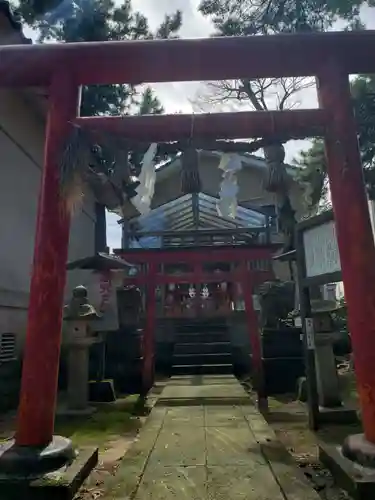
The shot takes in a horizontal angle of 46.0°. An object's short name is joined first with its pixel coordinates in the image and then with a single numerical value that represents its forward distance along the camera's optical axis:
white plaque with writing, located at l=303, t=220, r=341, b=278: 4.71
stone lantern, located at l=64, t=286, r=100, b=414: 7.29
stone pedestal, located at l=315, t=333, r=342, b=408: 6.74
